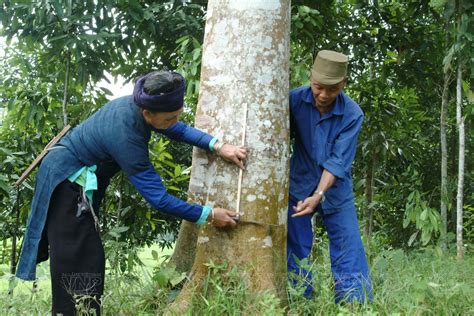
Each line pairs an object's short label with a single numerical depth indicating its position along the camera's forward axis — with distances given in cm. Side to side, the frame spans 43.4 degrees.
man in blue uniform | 342
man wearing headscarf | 290
